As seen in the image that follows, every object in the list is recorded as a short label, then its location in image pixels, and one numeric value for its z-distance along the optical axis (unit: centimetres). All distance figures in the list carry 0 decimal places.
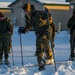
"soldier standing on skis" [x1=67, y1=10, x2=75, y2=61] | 1138
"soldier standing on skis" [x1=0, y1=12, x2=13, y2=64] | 1133
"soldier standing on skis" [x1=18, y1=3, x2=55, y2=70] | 979
